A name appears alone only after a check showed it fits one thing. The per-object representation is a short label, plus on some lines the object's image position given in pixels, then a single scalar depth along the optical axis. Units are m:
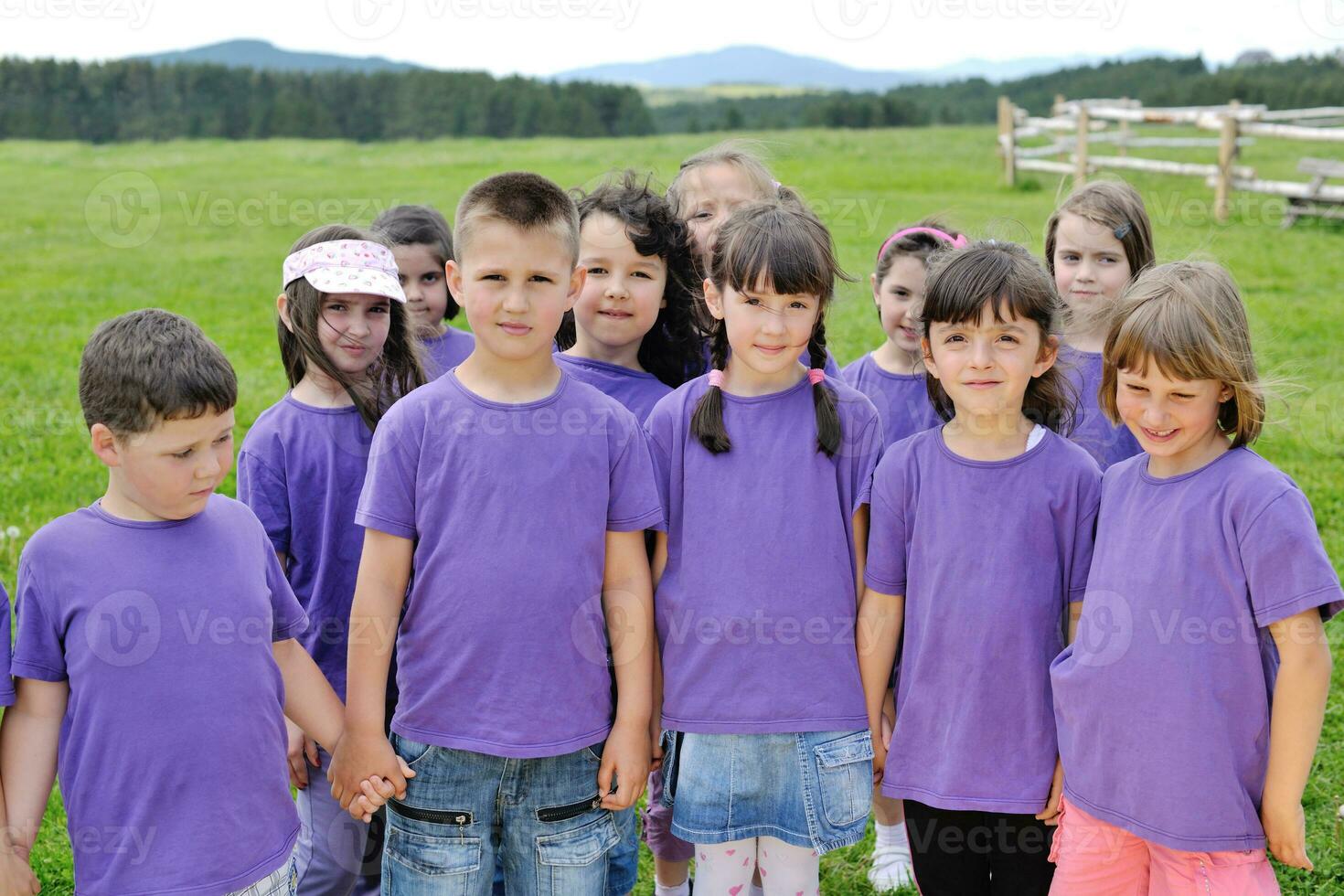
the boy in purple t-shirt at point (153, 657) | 2.16
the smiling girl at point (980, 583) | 2.55
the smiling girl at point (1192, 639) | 2.23
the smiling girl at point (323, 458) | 2.84
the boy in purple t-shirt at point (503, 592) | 2.45
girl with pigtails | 2.59
